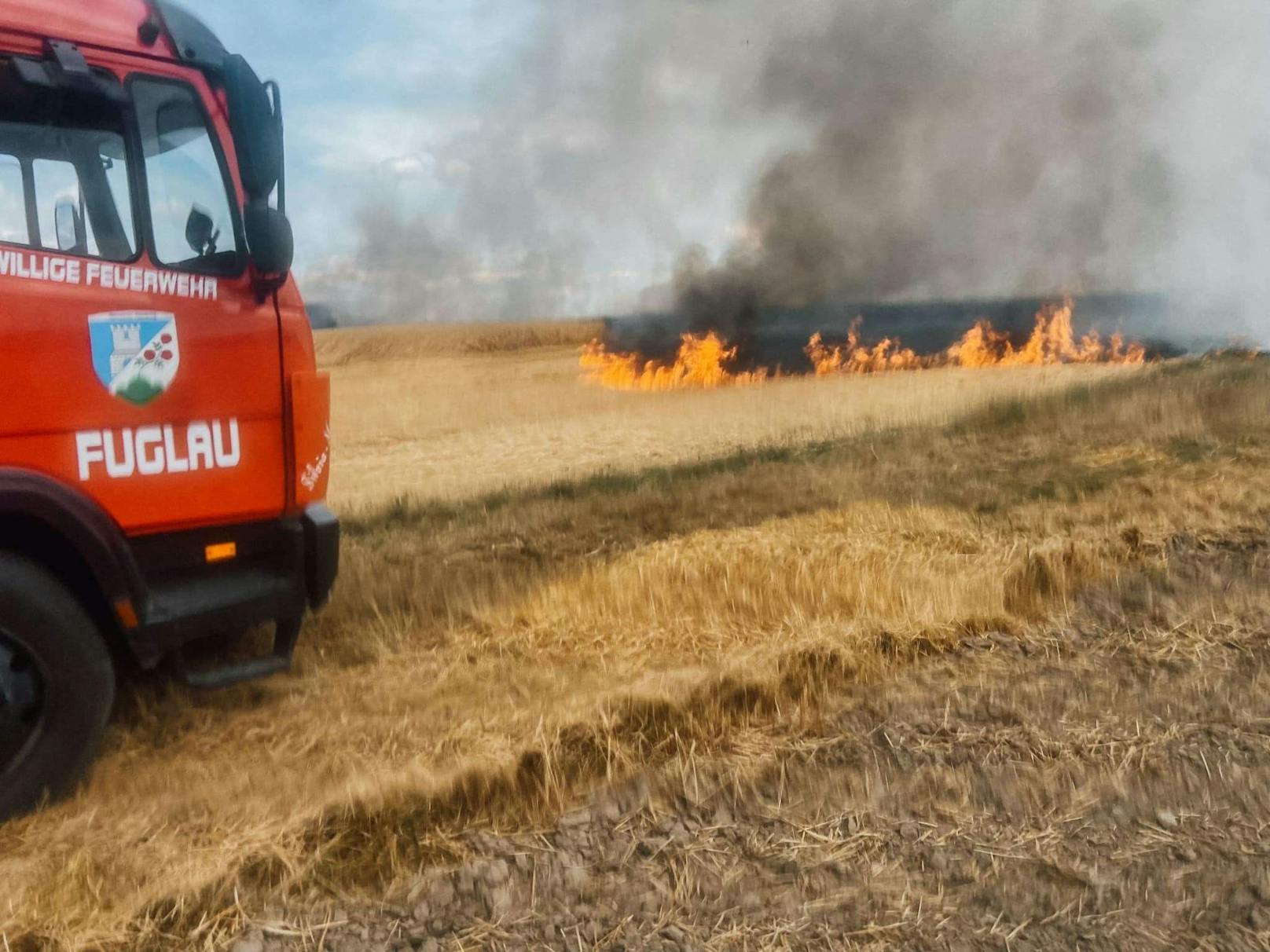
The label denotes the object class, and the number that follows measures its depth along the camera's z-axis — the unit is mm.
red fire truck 2924
